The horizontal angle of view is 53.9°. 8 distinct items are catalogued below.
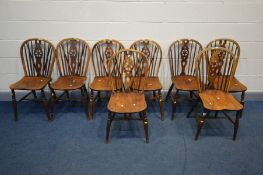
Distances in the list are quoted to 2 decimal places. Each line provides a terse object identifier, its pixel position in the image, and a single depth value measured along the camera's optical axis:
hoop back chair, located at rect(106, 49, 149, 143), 2.44
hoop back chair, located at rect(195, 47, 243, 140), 2.46
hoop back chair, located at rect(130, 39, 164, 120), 2.95
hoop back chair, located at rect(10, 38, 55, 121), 2.98
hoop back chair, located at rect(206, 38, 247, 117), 2.82
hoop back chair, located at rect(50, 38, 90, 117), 3.01
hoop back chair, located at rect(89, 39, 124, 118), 3.00
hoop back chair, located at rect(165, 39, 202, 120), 2.98
